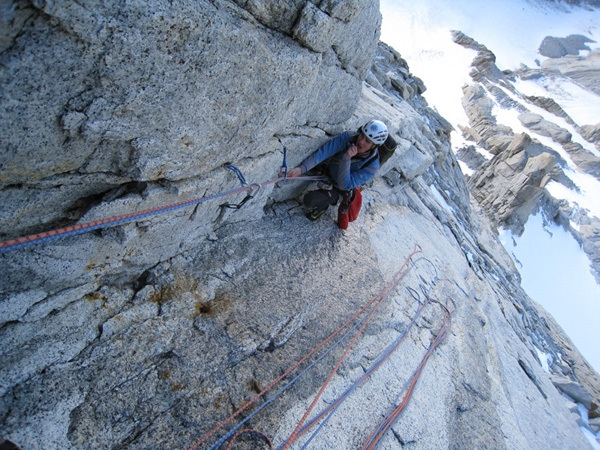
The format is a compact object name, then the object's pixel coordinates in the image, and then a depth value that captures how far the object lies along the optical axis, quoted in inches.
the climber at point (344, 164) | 221.8
